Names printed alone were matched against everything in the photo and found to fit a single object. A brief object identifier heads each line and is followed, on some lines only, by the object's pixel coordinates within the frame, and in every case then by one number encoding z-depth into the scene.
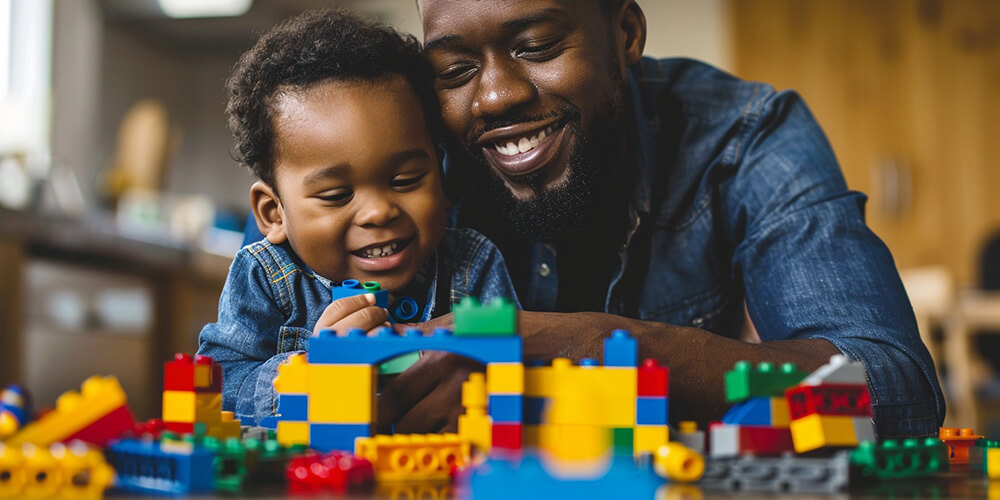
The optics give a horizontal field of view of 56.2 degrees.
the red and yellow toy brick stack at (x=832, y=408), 0.61
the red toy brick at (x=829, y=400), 0.62
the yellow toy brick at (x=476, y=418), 0.65
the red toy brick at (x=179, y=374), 0.73
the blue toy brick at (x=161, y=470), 0.53
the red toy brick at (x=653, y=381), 0.64
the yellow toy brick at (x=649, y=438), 0.63
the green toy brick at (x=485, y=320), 0.63
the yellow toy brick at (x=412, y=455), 0.60
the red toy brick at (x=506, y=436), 0.62
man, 1.01
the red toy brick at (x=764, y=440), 0.61
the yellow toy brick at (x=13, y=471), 0.53
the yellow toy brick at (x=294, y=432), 0.70
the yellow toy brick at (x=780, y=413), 0.63
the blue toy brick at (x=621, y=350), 0.64
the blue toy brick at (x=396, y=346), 0.64
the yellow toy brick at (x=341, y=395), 0.67
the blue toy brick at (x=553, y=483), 0.37
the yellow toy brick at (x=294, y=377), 0.70
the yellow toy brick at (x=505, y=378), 0.63
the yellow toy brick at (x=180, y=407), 0.72
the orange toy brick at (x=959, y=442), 0.81
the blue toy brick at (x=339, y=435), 0.67
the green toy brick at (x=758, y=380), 0.62
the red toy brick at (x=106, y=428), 0.60
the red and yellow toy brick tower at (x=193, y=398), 0.72
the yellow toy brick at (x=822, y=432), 0.61
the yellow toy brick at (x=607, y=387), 0.64
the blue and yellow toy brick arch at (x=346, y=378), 0.66
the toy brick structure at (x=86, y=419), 0.59
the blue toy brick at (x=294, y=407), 0.70
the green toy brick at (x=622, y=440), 0.64
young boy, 1.03
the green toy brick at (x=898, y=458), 0.62
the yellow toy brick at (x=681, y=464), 0.57
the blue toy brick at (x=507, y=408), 0.62
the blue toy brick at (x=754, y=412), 0.62
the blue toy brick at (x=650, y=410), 0.63
